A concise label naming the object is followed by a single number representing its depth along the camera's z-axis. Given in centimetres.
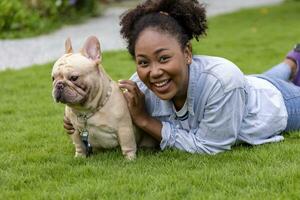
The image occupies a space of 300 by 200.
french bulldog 558
